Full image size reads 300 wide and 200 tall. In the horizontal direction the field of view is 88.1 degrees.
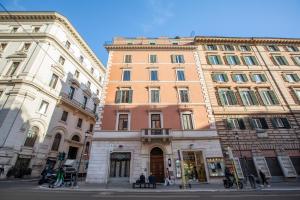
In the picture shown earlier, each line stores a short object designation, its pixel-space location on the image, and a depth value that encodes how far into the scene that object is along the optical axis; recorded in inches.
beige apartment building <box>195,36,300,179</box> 667.4
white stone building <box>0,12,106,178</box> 776.9
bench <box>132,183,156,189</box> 511.5
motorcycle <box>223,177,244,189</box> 492.7
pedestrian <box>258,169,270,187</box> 537.3
